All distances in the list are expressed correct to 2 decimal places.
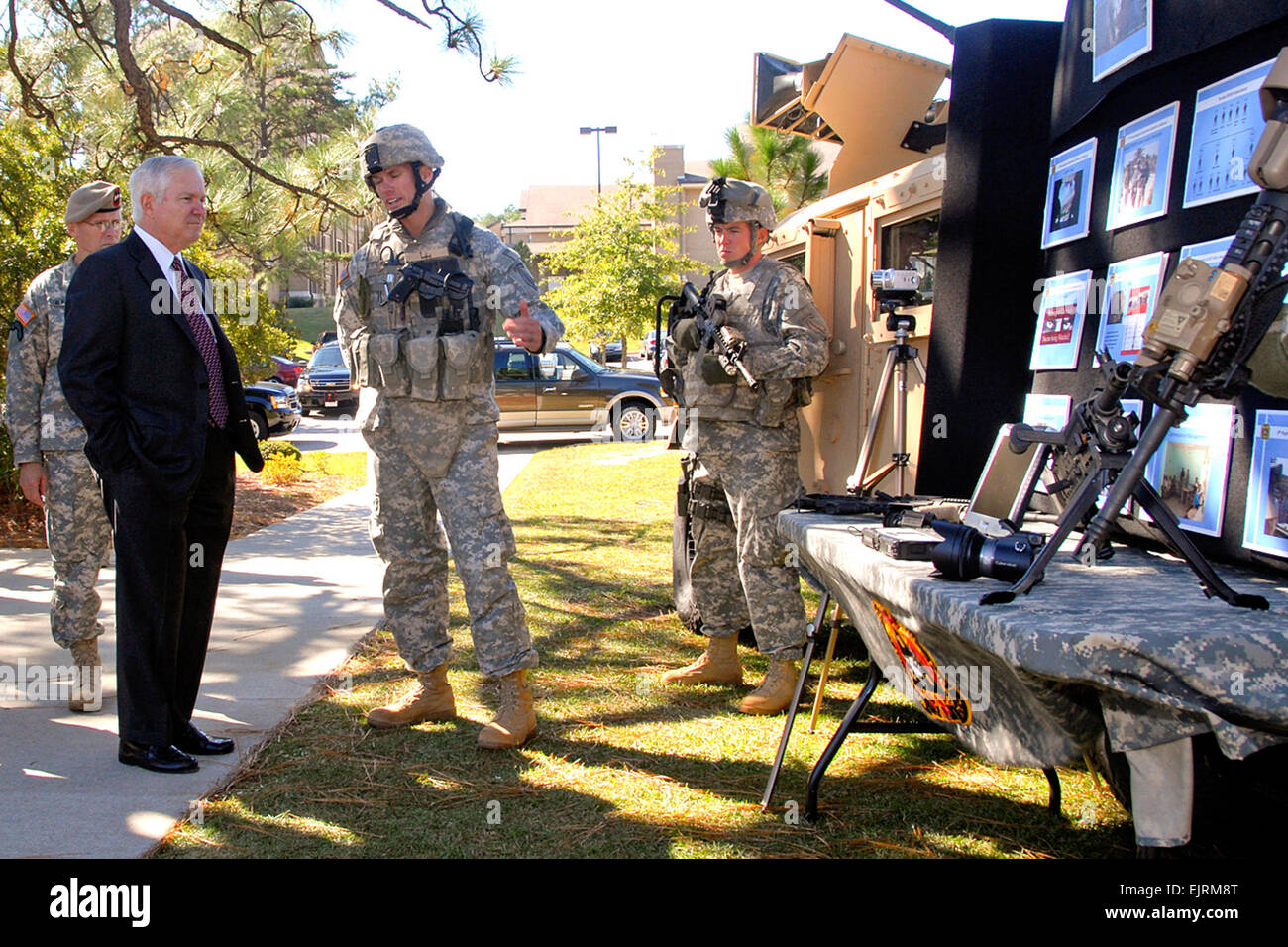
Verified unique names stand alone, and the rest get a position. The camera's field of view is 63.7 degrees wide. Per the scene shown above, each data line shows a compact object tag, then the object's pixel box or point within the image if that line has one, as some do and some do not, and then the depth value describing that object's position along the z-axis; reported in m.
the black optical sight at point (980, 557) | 2.19
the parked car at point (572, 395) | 16.77
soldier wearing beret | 4.11
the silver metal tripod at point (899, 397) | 4.30
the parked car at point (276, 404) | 16.36
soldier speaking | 3.82
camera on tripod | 4.34
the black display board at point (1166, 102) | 2.41
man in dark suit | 3.46
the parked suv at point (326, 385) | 22.88
